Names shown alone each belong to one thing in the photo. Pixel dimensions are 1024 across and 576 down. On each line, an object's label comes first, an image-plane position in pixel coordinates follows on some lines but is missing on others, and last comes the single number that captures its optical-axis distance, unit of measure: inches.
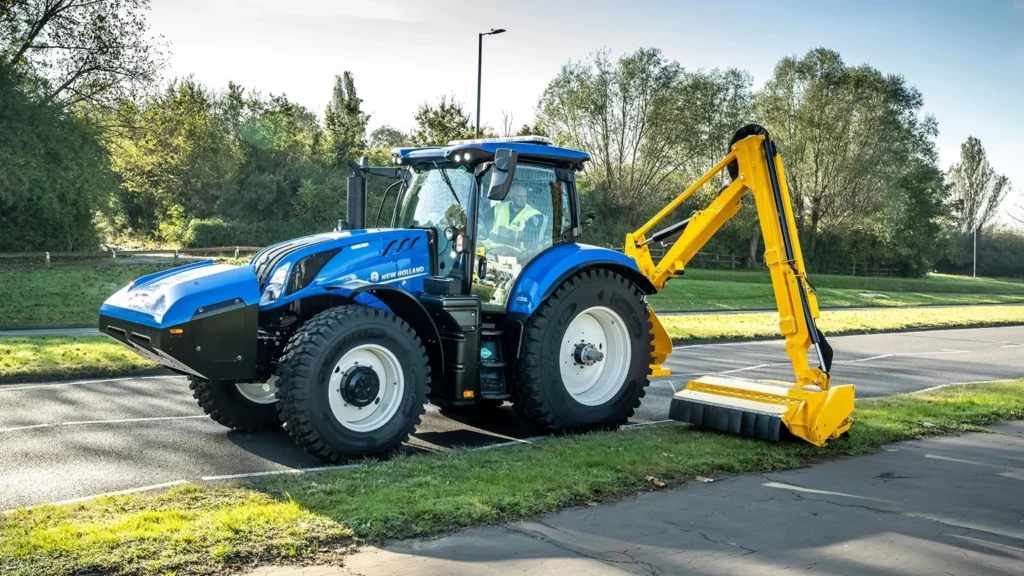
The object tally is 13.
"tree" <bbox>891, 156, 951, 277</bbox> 2249.0
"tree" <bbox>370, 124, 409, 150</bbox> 2357.7
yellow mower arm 322.0
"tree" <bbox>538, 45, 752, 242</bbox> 1877.5
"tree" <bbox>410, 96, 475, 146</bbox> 1498.3
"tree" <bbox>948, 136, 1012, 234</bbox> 3346.5
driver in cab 332.8
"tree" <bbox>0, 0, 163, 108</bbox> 1232.2
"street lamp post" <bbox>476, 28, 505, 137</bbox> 1084.5
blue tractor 271.7
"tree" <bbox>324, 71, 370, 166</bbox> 1943.9
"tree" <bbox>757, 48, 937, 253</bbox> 2007.9
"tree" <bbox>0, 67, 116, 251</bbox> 1169.4
